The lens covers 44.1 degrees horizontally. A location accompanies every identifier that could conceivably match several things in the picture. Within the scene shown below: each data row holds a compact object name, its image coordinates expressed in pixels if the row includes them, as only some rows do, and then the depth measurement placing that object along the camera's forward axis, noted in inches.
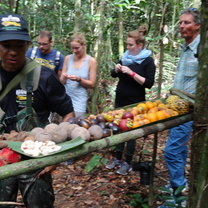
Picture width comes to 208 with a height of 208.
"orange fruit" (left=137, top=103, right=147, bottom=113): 92.9
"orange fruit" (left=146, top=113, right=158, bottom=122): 81.6
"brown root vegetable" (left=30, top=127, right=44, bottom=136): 66.7
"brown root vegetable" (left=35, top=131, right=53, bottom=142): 63.9
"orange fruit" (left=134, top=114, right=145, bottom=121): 83.4
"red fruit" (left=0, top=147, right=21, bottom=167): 57.9
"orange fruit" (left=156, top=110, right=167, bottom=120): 81.1
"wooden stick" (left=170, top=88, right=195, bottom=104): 87.6
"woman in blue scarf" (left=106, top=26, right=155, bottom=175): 134.9
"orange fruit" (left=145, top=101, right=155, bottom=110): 95.1
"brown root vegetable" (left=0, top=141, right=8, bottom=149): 63.0
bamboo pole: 51.3
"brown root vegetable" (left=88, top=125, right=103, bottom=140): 69.2
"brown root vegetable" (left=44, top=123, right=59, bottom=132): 67.0
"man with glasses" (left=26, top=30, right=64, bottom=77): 158.4
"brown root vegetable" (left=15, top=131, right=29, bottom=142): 65.4
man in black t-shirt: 74.7
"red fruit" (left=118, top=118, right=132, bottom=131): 78.4
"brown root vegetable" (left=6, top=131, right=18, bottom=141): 66.8
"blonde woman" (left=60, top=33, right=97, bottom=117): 150.8
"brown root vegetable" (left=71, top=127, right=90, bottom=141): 64.9
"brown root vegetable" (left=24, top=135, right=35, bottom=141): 63.8
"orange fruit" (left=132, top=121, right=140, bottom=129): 77.9
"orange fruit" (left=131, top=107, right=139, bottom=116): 89.5
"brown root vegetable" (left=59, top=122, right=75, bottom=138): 69.6
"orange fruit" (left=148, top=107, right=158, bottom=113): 89.9
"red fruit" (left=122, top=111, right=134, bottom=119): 84.1
